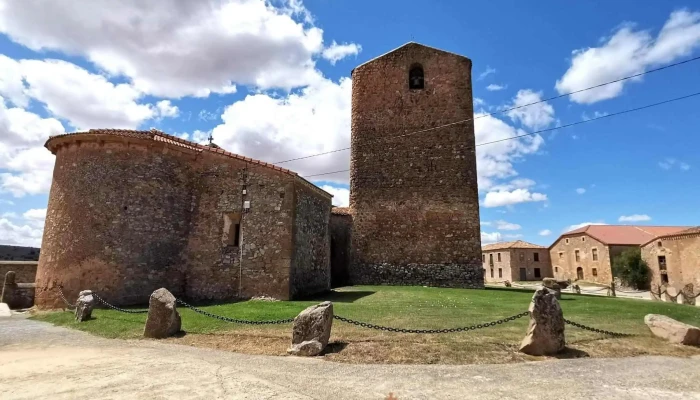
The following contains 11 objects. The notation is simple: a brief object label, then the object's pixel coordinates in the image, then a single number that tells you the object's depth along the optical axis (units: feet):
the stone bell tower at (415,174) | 66.64
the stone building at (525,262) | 169.48
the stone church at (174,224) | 43.11
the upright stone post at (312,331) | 23.74
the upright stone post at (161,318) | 29.25
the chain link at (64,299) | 41.81
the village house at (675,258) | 103.60
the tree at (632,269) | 125.40
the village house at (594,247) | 140.97
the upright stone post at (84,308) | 36.01
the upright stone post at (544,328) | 23.75
